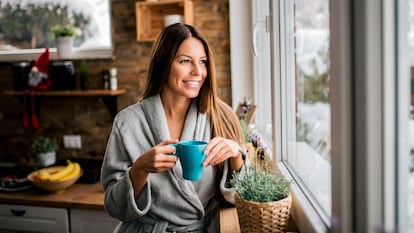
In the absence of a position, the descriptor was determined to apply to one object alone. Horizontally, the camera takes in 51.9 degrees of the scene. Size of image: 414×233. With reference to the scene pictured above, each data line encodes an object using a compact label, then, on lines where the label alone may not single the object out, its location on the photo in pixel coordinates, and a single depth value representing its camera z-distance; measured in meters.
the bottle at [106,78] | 3.06
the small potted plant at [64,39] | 3.08
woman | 1.39
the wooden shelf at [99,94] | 3.02
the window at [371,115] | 0.66
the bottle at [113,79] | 3.03
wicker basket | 1.01
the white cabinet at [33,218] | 2.61
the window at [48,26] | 3.17
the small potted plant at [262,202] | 1.02
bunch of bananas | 2.64
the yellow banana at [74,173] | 2.68
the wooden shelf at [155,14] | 2.74
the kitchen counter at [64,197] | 2.52
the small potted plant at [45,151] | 3.13
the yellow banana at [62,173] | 2.65
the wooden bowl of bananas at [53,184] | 2.61
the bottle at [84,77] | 3.09
